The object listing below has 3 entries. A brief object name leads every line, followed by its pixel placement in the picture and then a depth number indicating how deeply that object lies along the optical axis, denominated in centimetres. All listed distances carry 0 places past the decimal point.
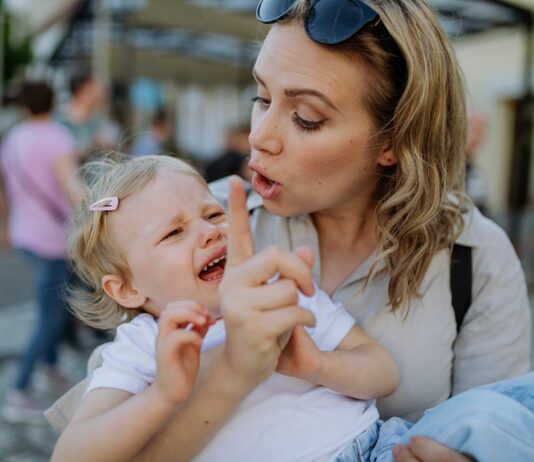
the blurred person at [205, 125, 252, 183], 539
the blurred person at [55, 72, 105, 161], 505
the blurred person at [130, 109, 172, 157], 683
